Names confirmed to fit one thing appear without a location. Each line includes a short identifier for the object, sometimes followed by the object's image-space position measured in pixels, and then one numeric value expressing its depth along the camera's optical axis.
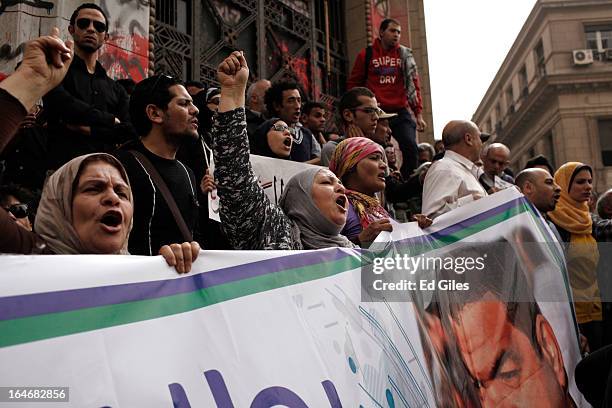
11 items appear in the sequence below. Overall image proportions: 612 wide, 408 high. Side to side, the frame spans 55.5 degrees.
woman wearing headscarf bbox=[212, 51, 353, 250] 2.44
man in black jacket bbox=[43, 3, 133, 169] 3.35
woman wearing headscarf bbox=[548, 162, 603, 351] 4.05
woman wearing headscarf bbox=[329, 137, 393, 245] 3.09
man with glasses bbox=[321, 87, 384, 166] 4.48
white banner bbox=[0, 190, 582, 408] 1.33
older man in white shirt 3.37
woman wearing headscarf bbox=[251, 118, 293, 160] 3.67
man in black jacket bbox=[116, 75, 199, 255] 2.45
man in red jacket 5.93
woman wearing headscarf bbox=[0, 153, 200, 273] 1.68
